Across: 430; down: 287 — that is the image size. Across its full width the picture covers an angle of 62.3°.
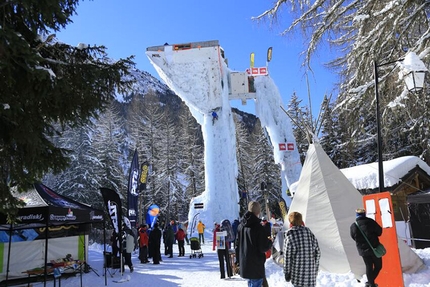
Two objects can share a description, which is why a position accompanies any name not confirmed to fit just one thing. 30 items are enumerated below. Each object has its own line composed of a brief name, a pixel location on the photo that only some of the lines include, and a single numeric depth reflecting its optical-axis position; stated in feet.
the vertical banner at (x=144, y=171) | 65.92
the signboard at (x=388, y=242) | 20.47
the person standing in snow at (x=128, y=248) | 37.06
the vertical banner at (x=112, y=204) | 34.91
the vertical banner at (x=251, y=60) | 99.67
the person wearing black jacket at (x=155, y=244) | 44.94
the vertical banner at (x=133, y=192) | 50.48
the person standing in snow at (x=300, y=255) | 15.15
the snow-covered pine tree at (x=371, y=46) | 20.20
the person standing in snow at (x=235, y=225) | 52.75
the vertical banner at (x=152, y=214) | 63.66
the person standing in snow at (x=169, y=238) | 52.44
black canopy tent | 26.25
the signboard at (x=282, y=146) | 90.17
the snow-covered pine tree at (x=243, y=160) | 131.95
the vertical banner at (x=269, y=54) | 97.11
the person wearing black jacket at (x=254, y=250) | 15.79
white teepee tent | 25.50
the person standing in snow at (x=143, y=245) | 47.16
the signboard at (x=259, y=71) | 94.27
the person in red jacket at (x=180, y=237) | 52.70
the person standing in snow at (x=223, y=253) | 30.17
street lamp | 18.45
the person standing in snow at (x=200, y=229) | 69.82
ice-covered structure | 87.10
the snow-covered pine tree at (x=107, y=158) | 103.04
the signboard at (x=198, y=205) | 85.40
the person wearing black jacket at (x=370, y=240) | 19.99
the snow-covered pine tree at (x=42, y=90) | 14.79
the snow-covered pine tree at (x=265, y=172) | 131.54
